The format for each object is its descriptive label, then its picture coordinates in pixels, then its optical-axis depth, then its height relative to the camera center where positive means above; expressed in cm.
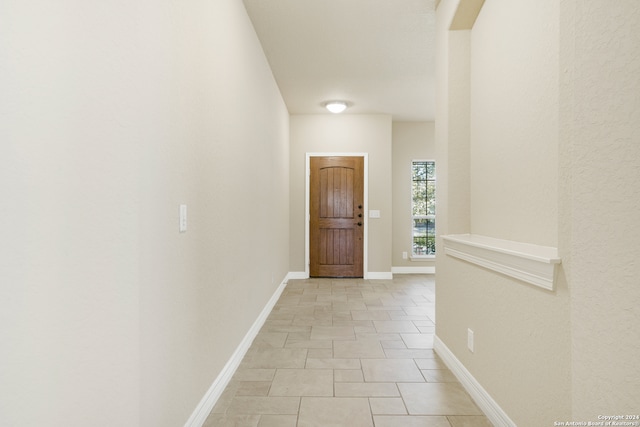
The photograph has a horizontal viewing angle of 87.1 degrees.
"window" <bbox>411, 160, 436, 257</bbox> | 627 +11
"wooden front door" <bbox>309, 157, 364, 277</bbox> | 565 -13
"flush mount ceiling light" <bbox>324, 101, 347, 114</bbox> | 496 +153
